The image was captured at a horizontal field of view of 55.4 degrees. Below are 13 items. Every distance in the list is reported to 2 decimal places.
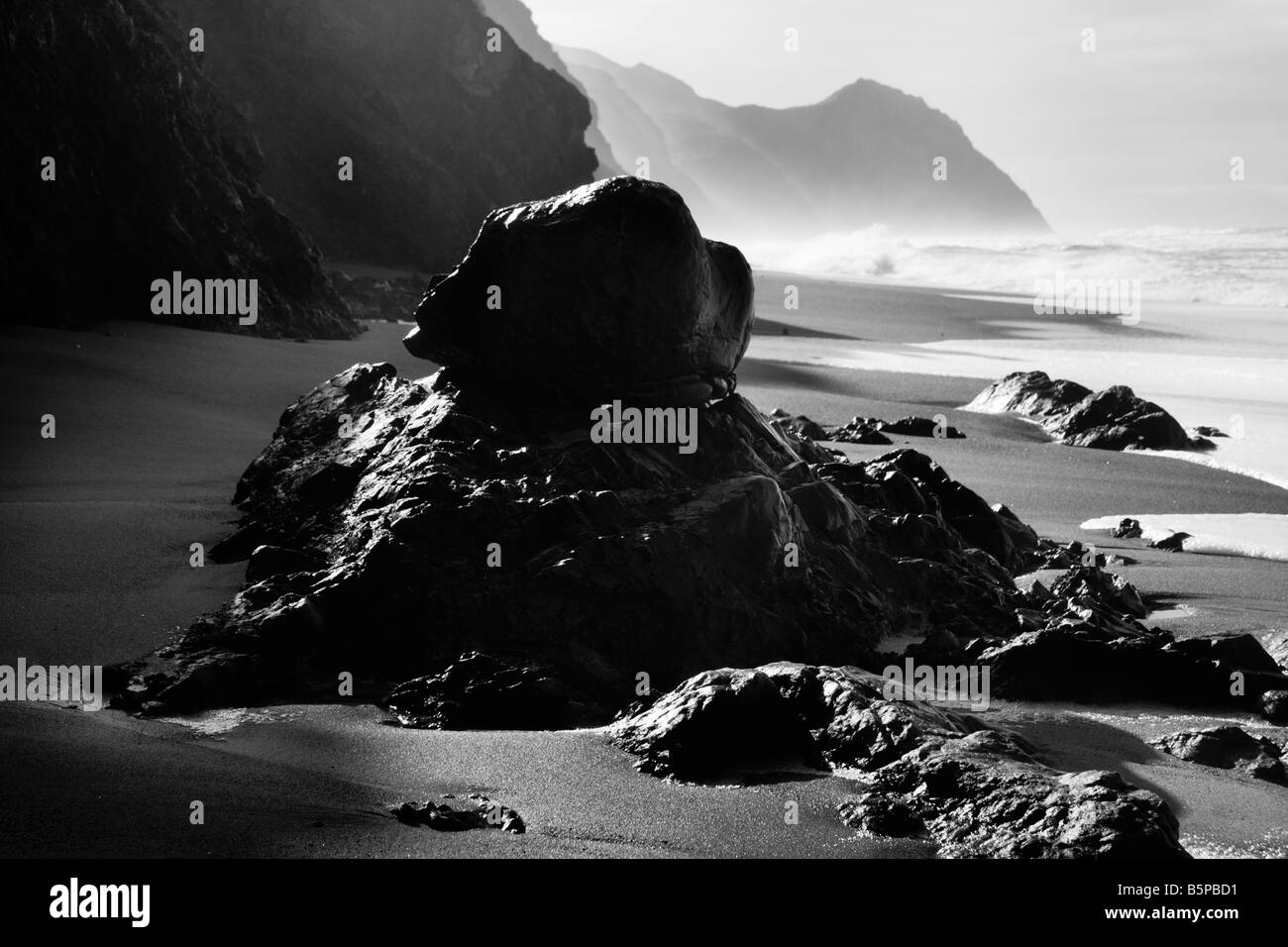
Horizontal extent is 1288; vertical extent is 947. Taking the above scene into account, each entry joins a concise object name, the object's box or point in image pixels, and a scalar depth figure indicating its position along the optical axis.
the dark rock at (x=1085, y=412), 12.95
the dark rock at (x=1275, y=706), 4.86
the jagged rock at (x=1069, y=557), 7.46
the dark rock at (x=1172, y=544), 8.32
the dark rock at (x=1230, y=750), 4.26
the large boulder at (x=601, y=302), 5.76
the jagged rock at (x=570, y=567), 4.89
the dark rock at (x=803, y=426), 11.85
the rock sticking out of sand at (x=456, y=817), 3.41
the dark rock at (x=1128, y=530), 8.75
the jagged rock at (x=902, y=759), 3.25
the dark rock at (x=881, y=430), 12.30
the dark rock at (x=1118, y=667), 5.04
